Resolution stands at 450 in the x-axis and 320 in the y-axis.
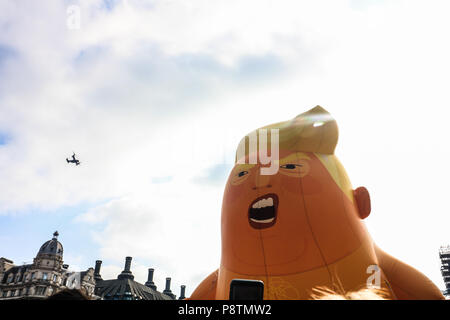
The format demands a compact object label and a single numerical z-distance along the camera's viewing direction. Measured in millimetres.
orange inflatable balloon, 6469
